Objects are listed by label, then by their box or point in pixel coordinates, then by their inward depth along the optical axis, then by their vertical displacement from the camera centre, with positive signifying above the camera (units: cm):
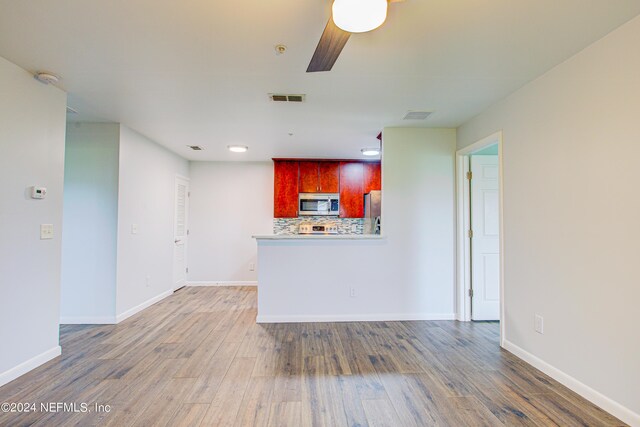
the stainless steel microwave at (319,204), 553 +28
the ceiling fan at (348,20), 131 +93
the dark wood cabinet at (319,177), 553 +78
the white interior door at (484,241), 374 -26
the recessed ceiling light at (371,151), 487 +113
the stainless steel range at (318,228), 561 -16
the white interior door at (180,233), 533 -27
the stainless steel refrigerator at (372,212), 484 +13
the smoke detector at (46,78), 245 +116
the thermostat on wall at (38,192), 247 +22
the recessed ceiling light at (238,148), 474 +114
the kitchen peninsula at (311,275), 370 -69
